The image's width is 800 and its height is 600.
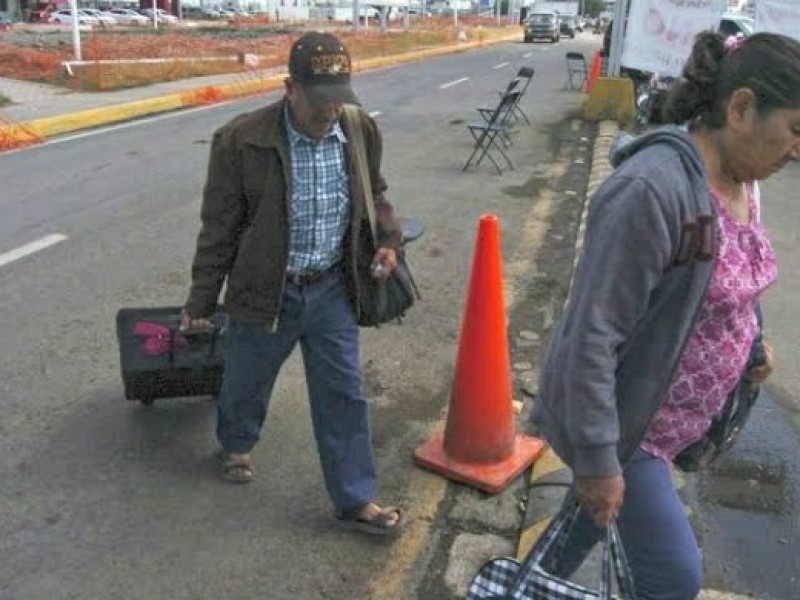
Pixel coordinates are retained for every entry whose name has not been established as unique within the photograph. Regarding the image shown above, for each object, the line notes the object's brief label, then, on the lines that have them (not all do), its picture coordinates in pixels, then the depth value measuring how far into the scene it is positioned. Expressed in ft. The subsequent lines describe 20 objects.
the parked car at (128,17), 191.14
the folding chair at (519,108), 40.57
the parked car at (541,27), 159.53
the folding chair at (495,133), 35.29
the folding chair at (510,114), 38.88
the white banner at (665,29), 29.63
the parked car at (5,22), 161.27
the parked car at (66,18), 180.42
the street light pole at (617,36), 43.27
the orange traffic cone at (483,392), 11.51
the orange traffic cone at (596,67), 57.15
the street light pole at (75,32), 62.49
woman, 5.65
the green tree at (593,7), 376.27
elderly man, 9.18
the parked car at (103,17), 177.88
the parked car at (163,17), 199.35
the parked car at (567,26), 209.34
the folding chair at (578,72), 68.13
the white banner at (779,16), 30.19
